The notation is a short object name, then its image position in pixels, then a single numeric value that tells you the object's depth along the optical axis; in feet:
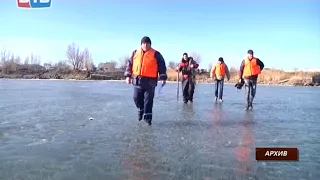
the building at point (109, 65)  177.40
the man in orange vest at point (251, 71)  23.28
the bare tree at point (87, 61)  175.63
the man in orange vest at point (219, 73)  29.32
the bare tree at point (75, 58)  172.98
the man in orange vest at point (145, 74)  15.52
